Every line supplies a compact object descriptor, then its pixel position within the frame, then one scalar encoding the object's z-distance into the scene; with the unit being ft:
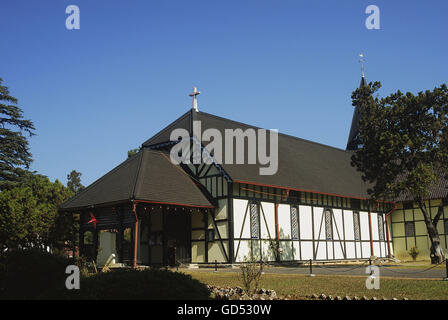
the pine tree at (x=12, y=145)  121.60
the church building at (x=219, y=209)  81.71
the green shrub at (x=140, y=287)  28.89
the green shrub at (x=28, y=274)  38.65
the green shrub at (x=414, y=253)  118.21
